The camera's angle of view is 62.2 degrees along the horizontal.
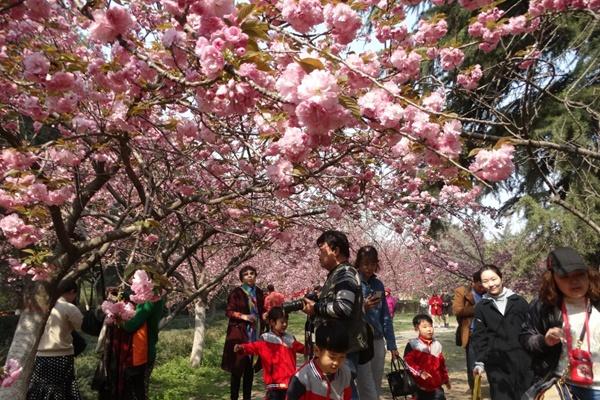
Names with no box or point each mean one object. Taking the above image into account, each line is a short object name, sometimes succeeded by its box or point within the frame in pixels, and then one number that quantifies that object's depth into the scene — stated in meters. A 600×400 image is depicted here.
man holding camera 3.09
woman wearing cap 2.66
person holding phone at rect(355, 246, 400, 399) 4.26
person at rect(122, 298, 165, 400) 3.95
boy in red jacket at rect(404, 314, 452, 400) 4.62
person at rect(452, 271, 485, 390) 5.39
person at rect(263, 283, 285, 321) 6.29
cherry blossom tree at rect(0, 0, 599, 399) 1.94
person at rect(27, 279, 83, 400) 3.87
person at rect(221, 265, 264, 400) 5.64
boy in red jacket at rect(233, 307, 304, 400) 4.53
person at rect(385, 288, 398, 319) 7.91
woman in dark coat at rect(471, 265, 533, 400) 3.78
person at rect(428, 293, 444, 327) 17.44
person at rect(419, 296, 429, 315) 27.40
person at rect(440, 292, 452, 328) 22.13
